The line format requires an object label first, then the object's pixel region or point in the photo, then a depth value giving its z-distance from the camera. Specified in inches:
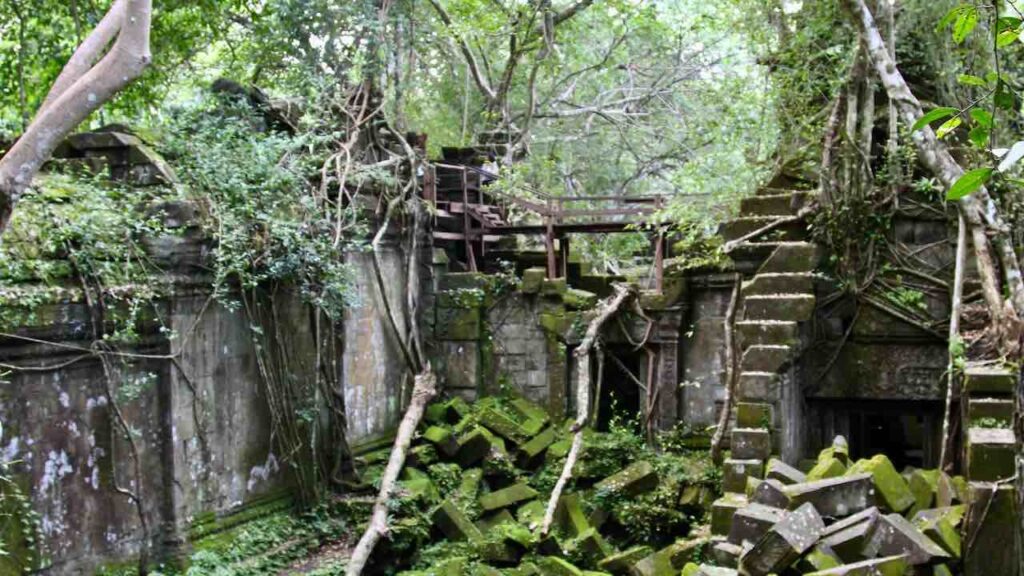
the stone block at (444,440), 464.1
